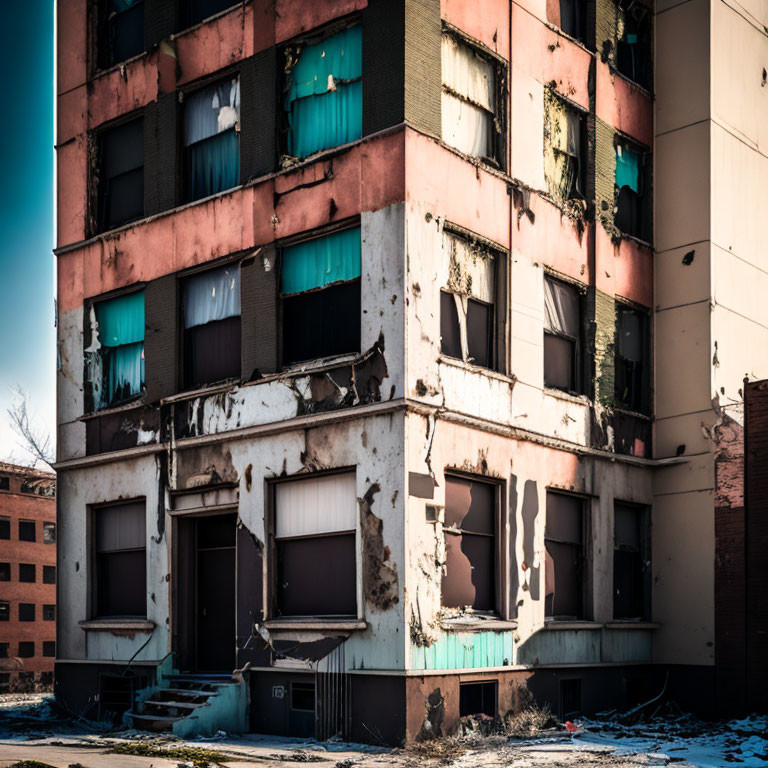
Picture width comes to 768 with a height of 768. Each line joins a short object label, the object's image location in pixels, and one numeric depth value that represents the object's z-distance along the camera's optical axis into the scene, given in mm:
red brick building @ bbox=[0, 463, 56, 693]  52375
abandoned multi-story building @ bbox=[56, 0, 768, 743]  14625
